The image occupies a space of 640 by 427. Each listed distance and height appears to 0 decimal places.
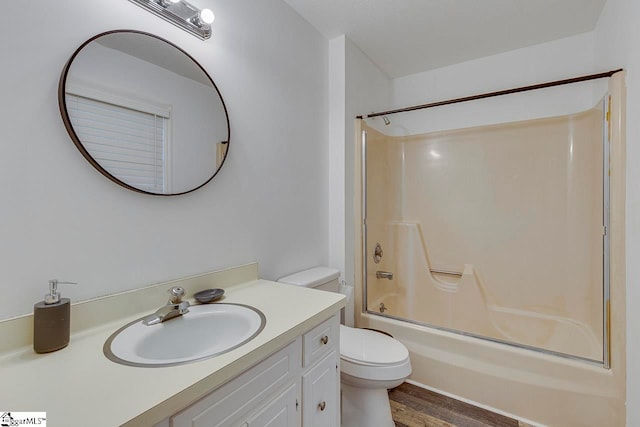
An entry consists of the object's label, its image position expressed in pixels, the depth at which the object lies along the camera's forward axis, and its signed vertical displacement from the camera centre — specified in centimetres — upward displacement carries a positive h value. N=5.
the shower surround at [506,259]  150 -36
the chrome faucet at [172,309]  97 -34
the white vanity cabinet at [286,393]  72 -52
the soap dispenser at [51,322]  77 -29
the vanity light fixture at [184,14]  110 +77
